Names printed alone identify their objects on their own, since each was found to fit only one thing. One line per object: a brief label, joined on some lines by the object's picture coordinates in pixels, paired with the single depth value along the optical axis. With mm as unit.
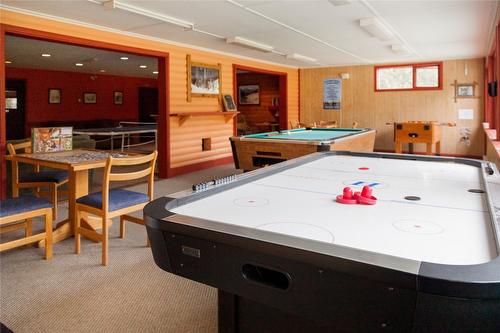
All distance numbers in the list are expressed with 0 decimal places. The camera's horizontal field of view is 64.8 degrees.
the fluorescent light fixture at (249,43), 6337
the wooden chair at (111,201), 3096
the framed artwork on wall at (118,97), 13992
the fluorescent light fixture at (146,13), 4362
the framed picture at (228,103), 8195
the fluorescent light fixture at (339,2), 4230
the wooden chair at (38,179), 3875
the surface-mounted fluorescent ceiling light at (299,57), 8383
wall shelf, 6984
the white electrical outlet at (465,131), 9367
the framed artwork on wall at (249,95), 12414
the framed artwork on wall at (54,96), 12221
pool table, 4656
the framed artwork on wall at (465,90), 9266
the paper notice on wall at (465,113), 9297
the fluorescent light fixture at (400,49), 7321
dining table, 3377
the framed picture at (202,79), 7316
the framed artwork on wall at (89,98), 13117
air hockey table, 949
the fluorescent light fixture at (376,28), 5170
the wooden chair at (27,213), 2846
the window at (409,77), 9727
